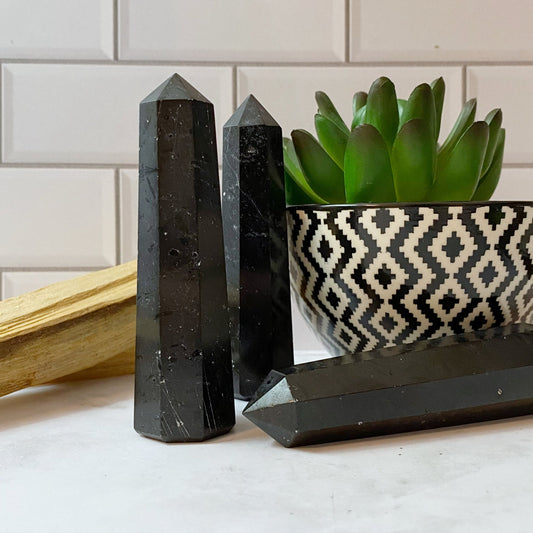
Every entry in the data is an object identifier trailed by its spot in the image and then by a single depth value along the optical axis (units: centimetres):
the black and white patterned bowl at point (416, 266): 58
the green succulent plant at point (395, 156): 58
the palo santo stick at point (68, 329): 59
